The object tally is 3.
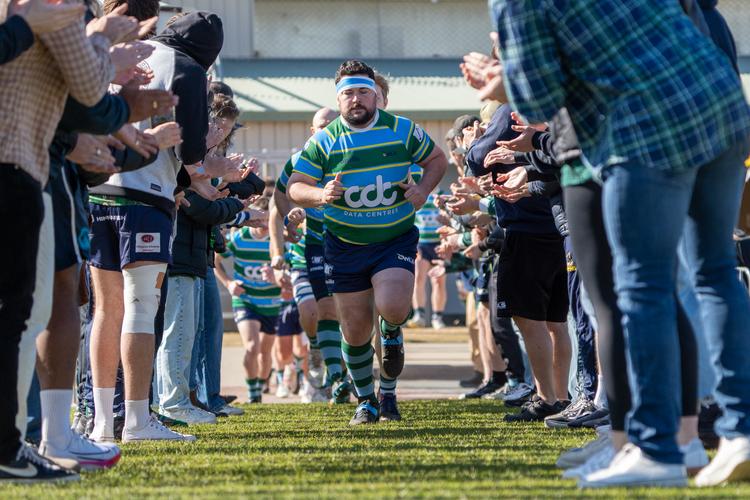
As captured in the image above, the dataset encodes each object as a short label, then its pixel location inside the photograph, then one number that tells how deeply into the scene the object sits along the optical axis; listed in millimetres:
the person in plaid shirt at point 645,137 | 7941
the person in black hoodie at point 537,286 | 15352
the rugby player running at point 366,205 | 16062
